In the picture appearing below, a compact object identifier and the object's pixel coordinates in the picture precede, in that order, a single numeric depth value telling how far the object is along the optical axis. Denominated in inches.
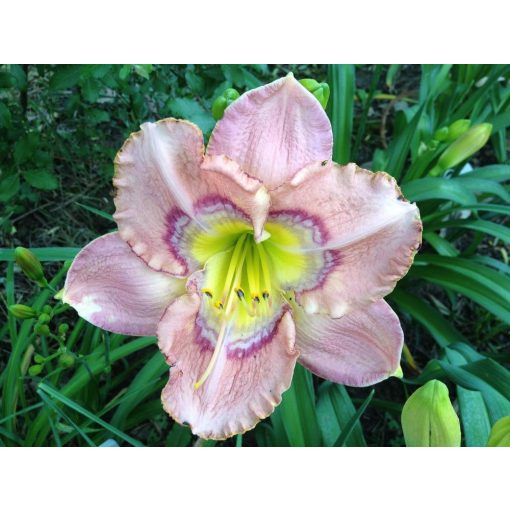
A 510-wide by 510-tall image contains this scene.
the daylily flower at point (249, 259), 7.5
